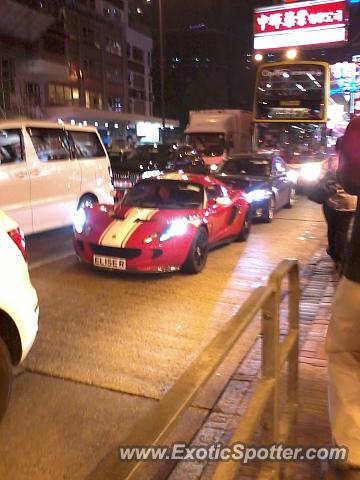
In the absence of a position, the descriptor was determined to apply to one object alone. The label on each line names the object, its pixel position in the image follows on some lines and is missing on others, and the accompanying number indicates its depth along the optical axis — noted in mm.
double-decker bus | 17812
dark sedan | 11719
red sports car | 6969
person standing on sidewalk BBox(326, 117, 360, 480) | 2537
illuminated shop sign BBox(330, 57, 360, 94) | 27453
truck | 22328
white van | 8586
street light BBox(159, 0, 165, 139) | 24375
